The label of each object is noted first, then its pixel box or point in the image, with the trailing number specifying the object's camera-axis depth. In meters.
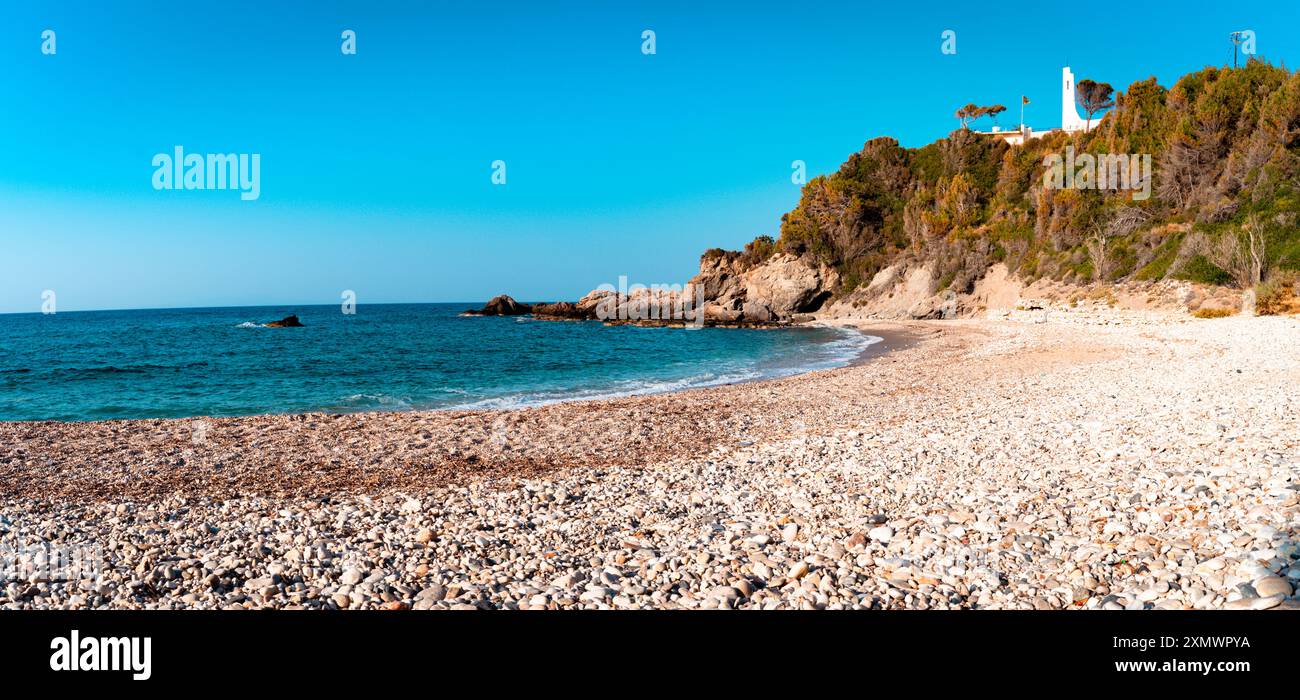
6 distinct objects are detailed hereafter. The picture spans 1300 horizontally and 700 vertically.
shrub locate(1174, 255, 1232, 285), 38.31
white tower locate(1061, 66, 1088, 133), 76.88
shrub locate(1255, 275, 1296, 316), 31.55
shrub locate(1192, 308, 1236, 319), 33.12
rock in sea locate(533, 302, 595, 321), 88.88
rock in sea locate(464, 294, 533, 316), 108.25
